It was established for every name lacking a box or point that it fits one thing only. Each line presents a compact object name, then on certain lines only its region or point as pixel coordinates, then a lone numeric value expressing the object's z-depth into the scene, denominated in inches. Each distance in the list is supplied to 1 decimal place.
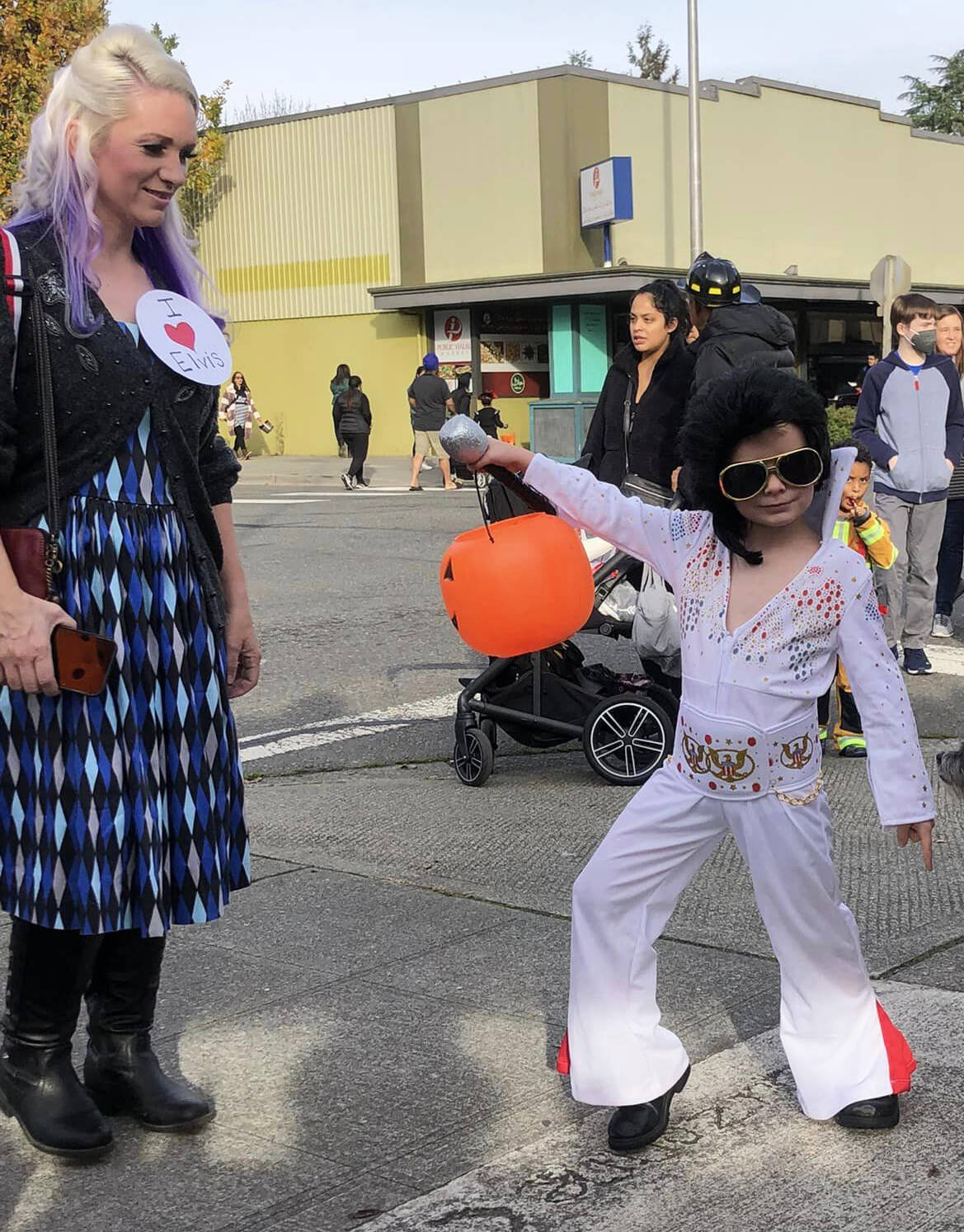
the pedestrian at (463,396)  1028.8
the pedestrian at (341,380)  1109.6
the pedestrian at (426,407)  904.3
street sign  679.7
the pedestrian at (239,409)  1162.0
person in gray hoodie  330.3
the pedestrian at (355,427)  974.4
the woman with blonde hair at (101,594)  110.1
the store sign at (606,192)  1079.0
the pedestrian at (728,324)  249.3
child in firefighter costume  256.1
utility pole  1031.0
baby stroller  242.8
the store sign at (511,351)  1195.3
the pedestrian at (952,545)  353.1
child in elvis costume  118.7
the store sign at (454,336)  1193.4
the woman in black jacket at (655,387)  267.7
